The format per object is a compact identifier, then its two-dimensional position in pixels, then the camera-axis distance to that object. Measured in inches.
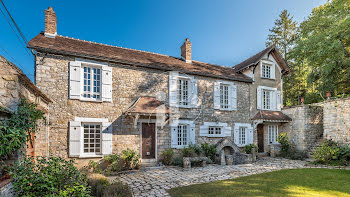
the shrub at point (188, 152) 383.9
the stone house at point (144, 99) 319.3
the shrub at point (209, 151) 415.2
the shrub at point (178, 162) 375.2
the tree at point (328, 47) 490.0
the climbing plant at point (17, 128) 135.6
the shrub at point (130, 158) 335.6
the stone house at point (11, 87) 150.9
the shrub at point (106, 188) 184.7
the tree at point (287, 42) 817.5
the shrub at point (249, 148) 461.7
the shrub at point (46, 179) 124.0
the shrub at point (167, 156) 380.2
